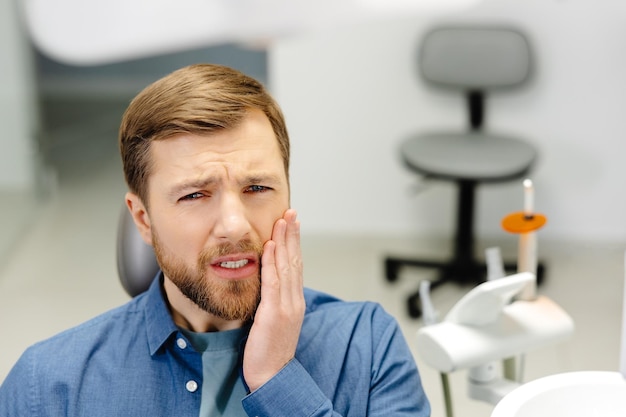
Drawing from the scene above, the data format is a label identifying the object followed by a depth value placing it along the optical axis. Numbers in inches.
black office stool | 119.6
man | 39.5
